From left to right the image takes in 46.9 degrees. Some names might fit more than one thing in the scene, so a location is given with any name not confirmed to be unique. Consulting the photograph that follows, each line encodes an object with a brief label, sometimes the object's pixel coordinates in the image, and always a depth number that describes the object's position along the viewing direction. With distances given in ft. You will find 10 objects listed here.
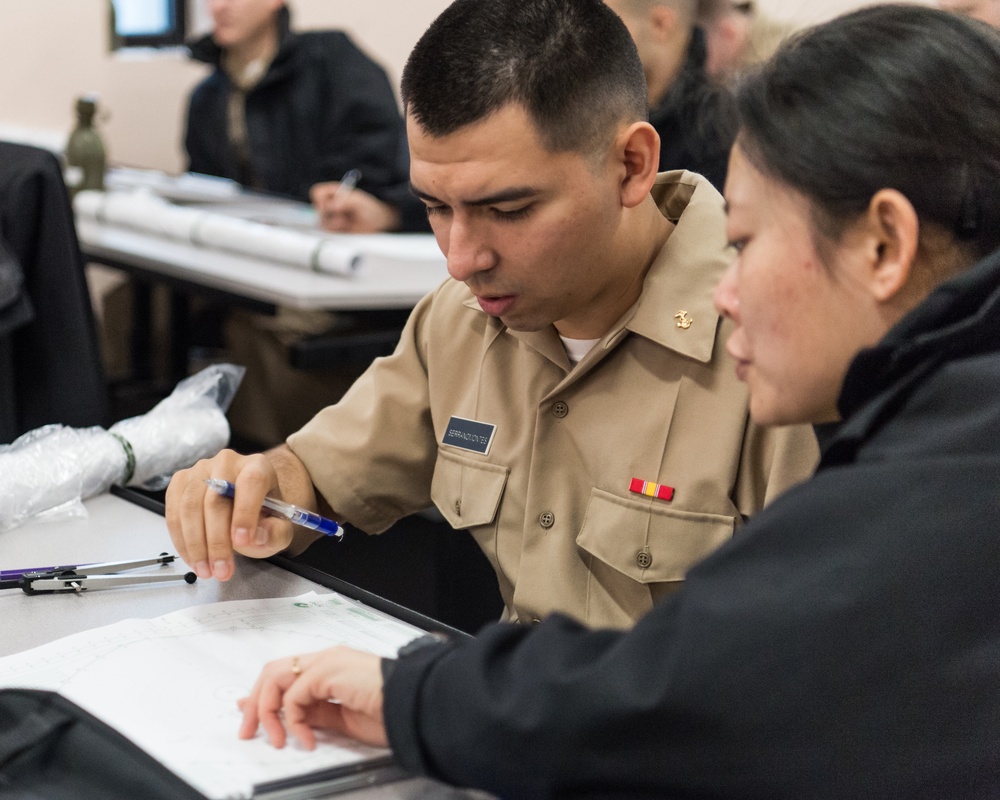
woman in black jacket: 2.06
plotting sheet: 2.48
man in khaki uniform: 3.46
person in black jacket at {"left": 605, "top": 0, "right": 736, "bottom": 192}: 6.69
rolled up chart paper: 7.53
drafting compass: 3.43
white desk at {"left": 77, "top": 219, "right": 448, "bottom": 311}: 7.14
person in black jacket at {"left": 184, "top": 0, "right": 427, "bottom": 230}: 11.14
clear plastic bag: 4.04
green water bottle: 9.66
